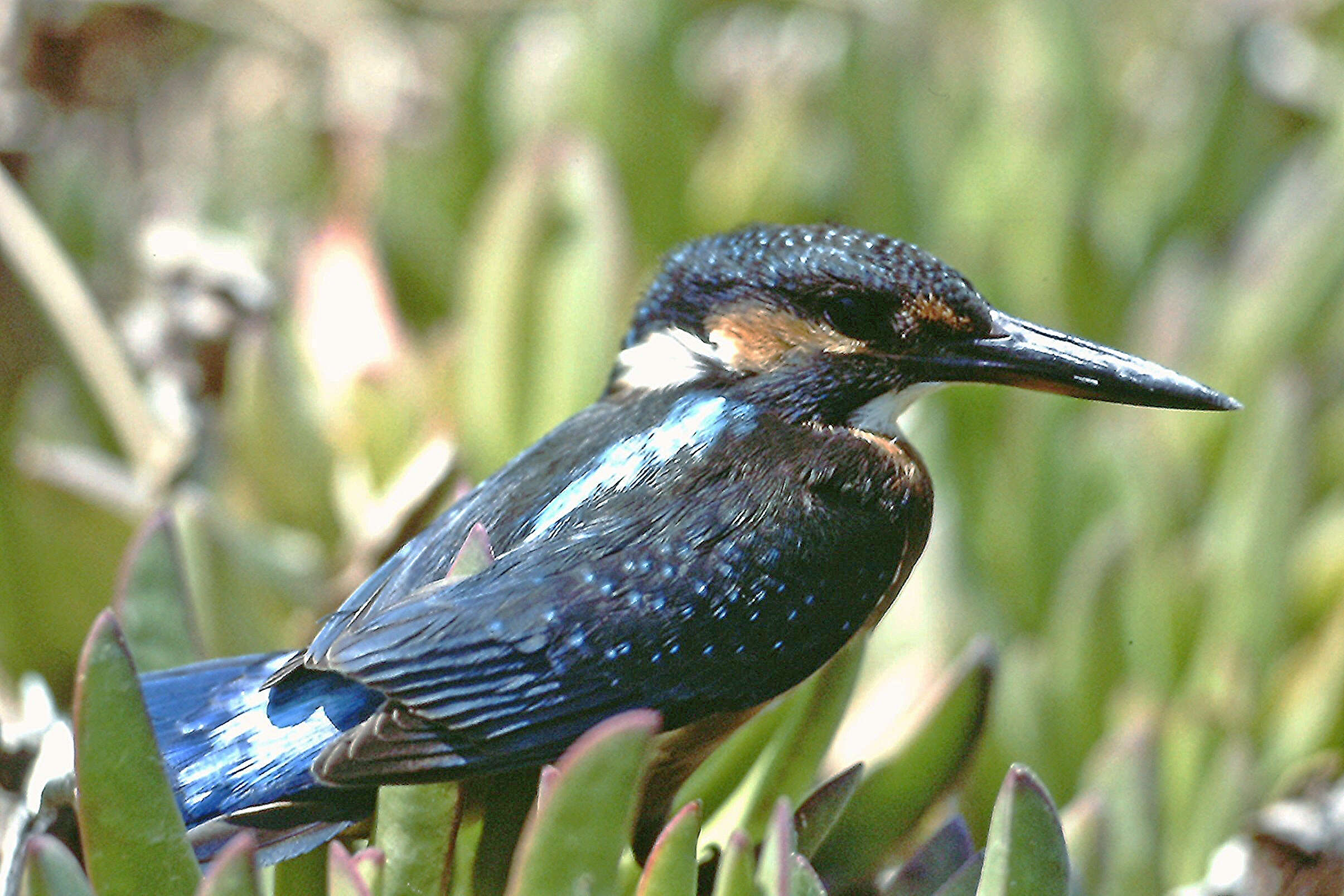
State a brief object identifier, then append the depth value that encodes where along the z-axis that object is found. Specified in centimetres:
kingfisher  280
